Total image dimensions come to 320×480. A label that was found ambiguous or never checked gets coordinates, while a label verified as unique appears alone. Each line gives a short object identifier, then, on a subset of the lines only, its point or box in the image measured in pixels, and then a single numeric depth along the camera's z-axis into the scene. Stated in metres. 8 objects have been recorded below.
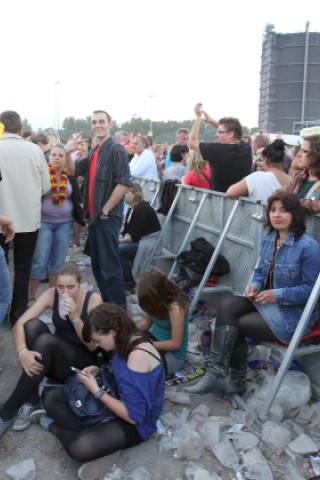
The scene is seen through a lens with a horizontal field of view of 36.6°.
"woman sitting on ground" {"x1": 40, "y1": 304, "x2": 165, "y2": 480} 2.67
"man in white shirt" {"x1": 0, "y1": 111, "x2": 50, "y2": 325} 4.07
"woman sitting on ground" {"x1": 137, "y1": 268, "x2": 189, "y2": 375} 3.50
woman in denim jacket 3.17
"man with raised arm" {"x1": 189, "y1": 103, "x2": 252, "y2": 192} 4.62
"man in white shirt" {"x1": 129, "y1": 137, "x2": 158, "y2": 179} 7.70
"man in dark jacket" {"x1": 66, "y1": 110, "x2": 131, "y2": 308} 4.34
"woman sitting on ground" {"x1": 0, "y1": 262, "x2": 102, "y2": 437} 3.05
